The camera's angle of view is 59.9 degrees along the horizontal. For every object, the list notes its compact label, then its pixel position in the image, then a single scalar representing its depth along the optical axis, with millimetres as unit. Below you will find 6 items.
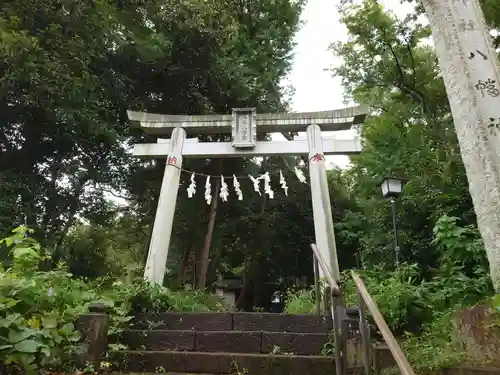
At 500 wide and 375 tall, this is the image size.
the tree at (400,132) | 9039
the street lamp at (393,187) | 7664
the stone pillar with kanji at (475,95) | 3553
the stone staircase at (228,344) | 4191
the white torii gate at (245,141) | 8086
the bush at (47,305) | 3379
